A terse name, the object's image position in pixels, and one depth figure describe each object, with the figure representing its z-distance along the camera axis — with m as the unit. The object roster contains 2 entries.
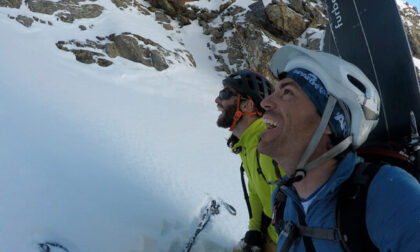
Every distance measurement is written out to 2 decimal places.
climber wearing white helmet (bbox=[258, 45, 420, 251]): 0.96
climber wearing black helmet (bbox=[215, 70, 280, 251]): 2.59
